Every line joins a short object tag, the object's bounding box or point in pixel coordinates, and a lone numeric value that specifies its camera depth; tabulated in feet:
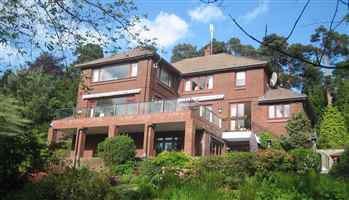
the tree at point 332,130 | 113.80
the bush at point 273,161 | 53.82
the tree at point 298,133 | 98.84
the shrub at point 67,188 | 33.45
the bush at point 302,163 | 56.98
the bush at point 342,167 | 61.66
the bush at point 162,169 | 40.04
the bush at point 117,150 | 81.25
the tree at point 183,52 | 261.65
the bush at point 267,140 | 100.56
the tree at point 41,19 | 27.61
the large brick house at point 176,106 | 94.32
